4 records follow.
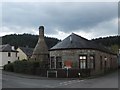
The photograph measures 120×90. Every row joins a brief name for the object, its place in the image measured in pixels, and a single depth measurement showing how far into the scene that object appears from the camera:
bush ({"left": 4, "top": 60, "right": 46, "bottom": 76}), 18.37
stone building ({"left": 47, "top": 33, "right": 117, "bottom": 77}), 18.03
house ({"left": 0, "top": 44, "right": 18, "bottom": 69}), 33.14
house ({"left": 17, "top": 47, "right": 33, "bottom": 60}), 37.95
